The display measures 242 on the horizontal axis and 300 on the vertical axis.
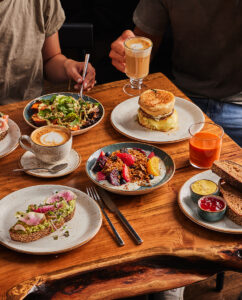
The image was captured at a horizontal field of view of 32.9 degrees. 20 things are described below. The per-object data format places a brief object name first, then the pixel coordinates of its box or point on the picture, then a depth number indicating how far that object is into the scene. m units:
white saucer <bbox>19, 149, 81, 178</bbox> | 1.61
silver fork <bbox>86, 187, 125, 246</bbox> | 1.32
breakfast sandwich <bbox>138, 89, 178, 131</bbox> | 1.89
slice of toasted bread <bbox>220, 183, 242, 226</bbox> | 1.35
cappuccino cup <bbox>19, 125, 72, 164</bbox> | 1.61
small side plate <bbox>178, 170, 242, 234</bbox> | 1.33
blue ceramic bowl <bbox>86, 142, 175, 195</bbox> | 1.47
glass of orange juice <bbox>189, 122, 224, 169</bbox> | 1.63
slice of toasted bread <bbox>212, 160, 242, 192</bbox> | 1.46
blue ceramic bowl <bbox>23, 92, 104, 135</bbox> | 1.87
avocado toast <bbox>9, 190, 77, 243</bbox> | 1.29
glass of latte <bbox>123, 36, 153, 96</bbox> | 2.12
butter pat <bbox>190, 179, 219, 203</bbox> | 1.45
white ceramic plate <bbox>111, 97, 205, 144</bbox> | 1.86
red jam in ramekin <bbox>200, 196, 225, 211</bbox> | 1.38
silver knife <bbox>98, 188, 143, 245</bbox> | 1.32
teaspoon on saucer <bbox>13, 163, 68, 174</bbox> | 1.63
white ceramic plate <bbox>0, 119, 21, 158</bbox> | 1.76
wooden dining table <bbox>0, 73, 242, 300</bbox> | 1.21
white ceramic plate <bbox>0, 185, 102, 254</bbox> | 1.28
